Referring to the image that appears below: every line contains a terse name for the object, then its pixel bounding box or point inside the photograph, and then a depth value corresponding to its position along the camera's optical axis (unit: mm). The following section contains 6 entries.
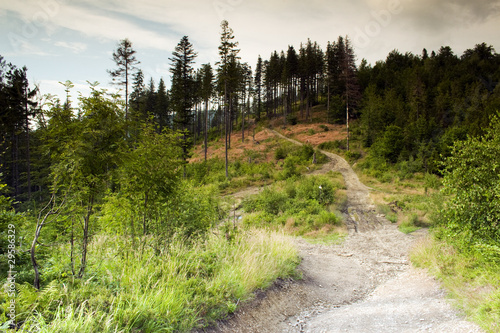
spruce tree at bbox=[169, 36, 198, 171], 31266
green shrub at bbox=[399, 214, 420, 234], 13656
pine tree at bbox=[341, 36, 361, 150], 38969
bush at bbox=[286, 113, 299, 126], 50906
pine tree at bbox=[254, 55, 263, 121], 60906
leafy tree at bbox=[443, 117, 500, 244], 6242
